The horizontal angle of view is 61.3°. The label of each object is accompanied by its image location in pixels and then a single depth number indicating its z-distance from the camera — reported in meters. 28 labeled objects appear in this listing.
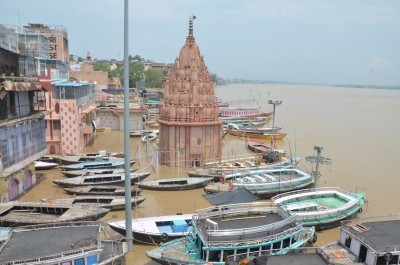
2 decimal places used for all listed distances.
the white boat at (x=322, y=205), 19.38
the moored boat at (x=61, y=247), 11.57
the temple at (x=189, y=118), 31.14
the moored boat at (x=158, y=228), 16.52
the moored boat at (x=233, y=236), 13.30
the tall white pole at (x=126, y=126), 12.41
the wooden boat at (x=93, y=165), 28.66
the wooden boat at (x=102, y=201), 20.63
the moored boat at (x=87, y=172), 27.22
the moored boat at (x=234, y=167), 27.61
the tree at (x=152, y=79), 110.69
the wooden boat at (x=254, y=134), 48.98
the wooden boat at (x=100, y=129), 48.95
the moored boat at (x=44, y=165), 29.20
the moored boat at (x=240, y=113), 70.00
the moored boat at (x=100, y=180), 24.97
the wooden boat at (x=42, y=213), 17.45
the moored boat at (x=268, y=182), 24.41
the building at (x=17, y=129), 19.97
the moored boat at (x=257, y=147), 38.70
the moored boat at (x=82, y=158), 30.33
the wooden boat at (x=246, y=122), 57.06
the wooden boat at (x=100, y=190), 23.20
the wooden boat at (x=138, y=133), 46.03
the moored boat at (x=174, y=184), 25.34
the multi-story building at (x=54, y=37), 56.72
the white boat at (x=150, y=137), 42.33
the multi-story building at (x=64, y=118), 31.80
